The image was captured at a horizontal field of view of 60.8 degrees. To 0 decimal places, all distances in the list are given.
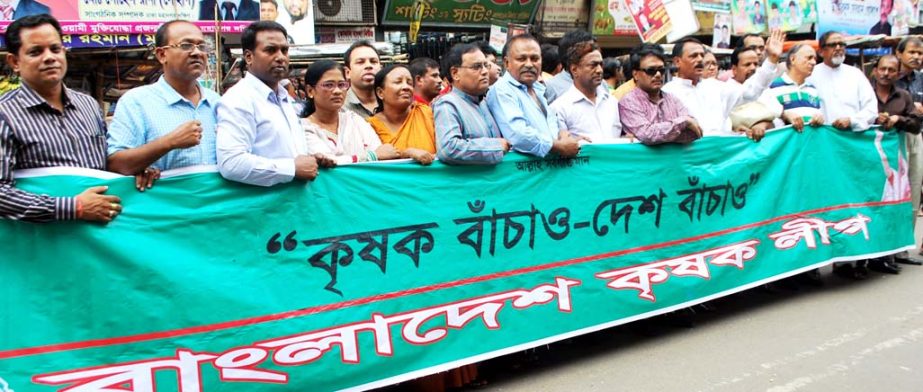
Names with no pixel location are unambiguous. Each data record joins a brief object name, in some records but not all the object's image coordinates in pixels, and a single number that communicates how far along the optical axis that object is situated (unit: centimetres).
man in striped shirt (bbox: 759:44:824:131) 611
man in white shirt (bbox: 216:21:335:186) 336
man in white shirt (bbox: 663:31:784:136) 573
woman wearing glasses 401
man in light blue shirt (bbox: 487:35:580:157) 428
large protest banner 307
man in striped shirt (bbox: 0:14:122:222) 290
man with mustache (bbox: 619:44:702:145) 482
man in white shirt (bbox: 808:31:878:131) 637
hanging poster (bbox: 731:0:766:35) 1580
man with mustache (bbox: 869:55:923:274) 638
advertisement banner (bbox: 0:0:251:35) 858
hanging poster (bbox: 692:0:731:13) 1398
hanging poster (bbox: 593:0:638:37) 1462
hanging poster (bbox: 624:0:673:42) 855
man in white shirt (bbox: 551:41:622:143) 506
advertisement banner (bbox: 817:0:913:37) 1672
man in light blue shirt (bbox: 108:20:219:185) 335
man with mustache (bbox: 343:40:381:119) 467
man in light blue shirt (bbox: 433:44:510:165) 402
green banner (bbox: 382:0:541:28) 1220
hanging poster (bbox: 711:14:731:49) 1518
